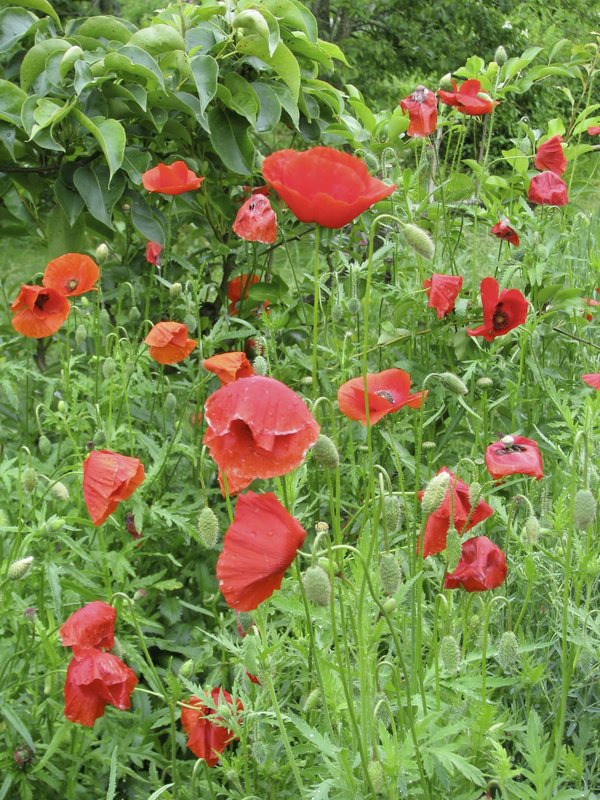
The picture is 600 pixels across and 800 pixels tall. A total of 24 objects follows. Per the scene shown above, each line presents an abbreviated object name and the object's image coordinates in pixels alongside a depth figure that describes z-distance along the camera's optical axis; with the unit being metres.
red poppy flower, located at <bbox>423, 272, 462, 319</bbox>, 2.06
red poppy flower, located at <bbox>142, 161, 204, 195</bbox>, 2.15
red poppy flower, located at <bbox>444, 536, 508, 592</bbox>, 1.25
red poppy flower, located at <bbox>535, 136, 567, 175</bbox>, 2.42
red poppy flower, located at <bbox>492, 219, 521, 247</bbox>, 2.34
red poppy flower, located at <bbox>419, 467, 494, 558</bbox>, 1.27
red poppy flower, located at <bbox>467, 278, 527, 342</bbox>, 1.91
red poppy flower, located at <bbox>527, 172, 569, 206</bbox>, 2.33
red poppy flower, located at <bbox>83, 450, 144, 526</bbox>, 1.44
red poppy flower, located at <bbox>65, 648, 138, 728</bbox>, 1.34
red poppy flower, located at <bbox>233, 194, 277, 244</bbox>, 2.15
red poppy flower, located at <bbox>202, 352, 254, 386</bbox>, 1.51
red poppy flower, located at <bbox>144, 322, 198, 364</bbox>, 1.86
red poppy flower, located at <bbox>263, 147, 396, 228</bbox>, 1.03
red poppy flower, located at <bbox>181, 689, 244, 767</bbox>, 1.41
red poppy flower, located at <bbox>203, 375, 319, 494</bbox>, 1.01
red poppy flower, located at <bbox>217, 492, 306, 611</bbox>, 1.01
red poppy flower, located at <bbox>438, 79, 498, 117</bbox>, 2.37
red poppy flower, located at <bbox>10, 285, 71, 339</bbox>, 2.01
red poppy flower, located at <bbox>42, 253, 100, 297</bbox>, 1.98
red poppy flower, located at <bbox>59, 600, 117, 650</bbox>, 1.35
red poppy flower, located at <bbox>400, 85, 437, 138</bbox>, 2.42
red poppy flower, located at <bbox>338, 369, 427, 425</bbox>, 1.31
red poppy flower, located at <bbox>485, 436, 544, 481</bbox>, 1.29
